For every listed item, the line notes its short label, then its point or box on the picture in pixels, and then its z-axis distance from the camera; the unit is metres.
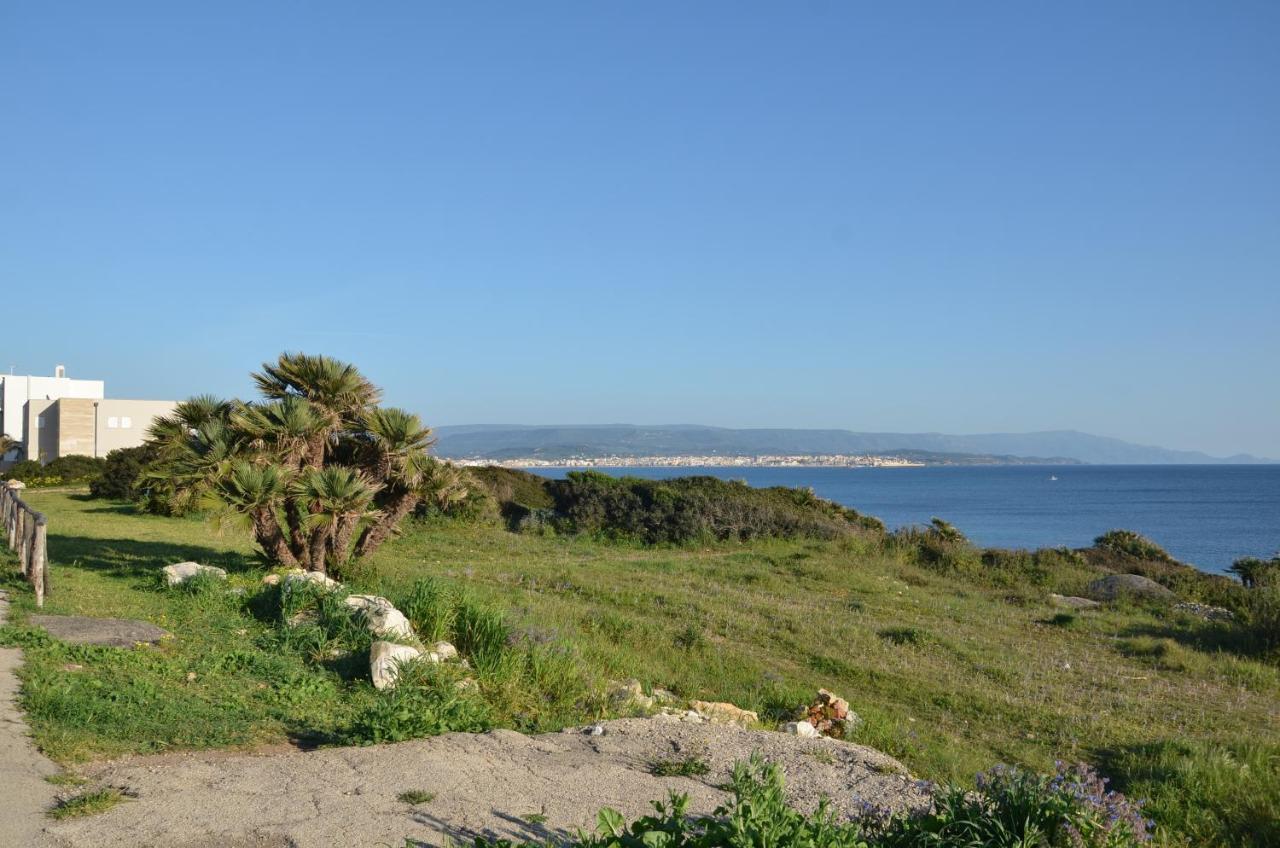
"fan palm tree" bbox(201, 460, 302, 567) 12.05
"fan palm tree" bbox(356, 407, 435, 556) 13.33
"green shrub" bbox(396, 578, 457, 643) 9.12
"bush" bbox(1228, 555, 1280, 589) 19.25
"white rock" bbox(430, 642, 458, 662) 8.38
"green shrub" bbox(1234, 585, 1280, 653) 13.11
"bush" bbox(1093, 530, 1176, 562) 26.33
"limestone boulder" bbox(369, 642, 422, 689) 7.49
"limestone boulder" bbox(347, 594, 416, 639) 8.62
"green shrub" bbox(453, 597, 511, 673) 8.56
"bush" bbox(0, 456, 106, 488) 36.18
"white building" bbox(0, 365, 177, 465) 50.81
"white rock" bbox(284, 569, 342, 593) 10.01
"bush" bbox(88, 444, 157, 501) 27.08
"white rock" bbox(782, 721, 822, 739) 7.28
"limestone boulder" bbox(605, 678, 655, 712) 7.71
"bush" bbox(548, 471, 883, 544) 24.14
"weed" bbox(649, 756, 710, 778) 5.62
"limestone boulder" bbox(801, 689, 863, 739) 7.82
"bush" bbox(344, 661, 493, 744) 6.18
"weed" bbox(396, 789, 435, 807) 4.99
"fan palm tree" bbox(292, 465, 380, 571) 12.51
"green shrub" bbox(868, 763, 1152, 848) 4.18
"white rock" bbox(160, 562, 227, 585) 11.49
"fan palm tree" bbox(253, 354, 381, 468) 13.52
